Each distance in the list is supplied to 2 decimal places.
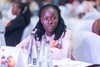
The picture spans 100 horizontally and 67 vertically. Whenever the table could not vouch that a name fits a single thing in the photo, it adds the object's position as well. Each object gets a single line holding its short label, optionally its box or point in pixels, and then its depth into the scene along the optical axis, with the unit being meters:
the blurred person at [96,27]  4.89
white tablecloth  2.87
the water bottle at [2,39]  2.99
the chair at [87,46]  3.84
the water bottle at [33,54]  2.70
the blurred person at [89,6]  10.06
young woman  3.62
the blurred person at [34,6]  11.05
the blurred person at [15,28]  6.42
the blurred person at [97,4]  10.74
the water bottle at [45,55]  2.60
